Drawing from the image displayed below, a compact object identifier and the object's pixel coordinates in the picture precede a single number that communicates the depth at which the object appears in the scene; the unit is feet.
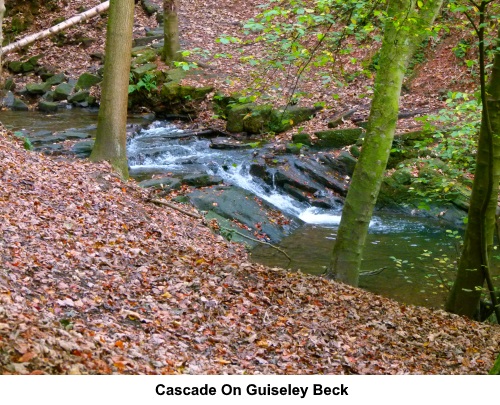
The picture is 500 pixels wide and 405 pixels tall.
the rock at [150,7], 82.89
